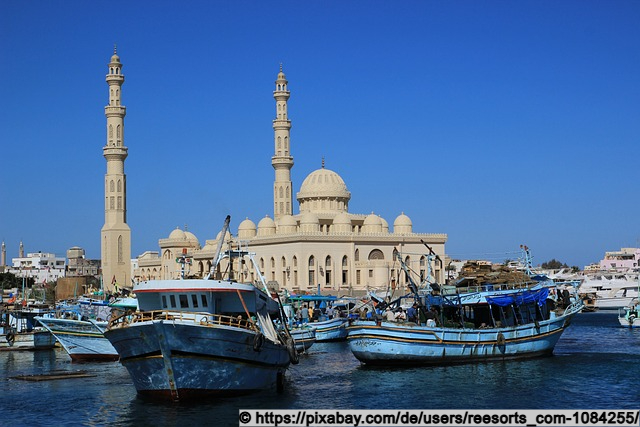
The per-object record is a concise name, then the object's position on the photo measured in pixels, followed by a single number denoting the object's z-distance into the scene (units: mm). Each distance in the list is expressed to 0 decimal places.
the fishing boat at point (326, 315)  52281
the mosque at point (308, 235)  94250
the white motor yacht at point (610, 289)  94688
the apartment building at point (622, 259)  149888
